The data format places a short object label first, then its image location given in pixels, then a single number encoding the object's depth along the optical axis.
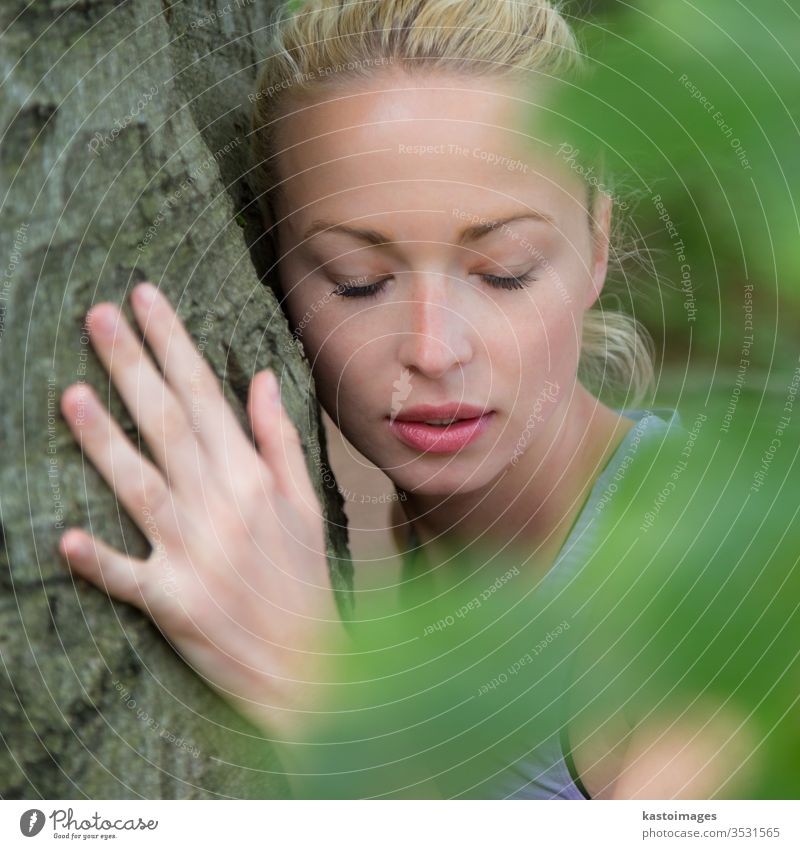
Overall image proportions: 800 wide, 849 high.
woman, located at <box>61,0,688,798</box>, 1.00
